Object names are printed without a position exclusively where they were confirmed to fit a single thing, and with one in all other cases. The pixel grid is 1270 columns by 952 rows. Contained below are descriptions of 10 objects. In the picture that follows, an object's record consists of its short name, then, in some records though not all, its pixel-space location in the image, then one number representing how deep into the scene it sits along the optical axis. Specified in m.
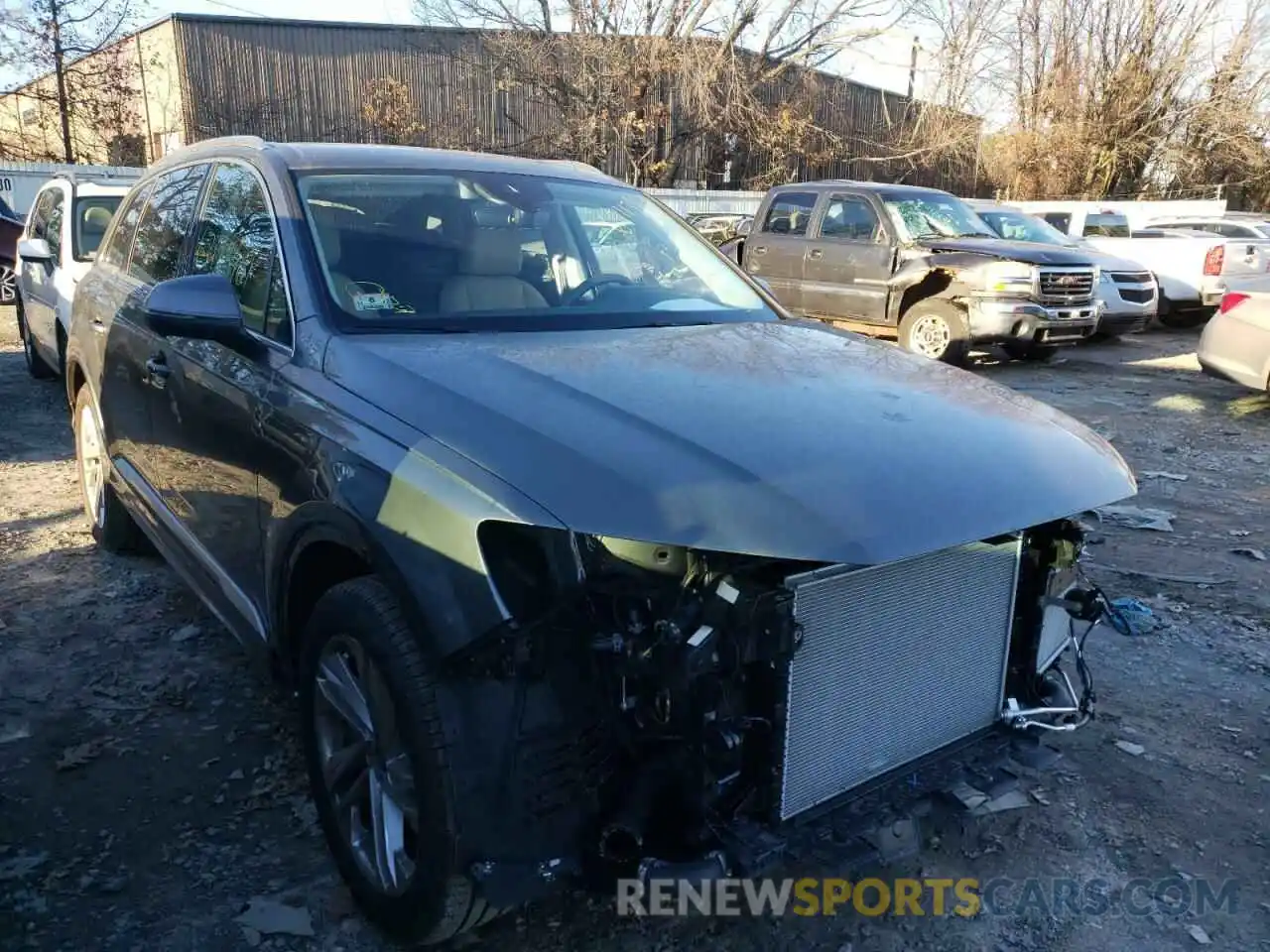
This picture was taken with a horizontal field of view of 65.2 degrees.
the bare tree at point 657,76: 24.81
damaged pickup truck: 10.15
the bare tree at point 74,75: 20.72
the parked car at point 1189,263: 14.10
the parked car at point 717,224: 15.70
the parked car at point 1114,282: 12.52
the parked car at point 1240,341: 8.40
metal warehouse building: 26.27
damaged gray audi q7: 1.98
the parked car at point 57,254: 6.64
